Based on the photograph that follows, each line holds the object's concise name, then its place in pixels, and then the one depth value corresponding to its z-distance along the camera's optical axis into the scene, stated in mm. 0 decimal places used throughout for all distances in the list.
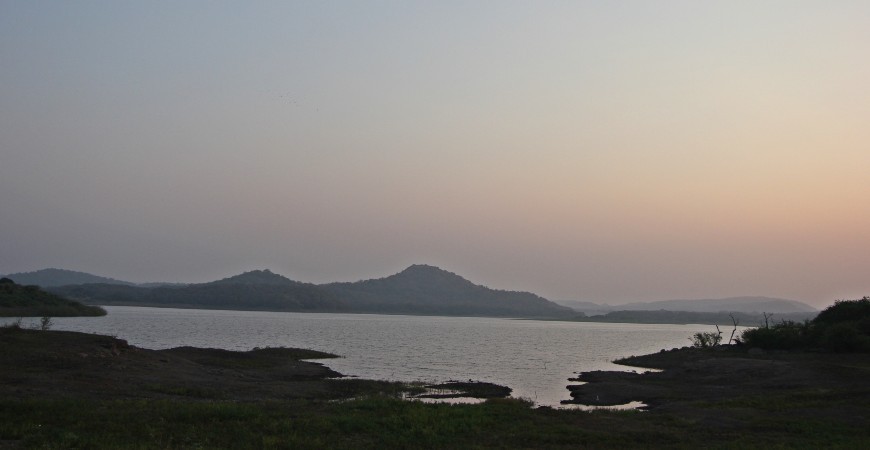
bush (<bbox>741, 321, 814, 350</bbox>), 71688
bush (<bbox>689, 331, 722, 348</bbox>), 87912
